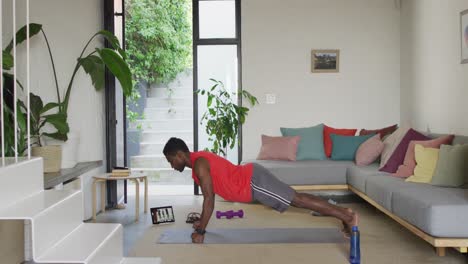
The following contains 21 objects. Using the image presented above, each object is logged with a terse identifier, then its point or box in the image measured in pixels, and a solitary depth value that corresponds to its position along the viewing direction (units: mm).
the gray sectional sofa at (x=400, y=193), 3346
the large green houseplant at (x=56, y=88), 3826
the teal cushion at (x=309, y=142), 6316
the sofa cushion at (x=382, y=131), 6332
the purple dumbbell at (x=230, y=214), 5199
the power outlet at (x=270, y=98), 6828
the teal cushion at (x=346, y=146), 6188
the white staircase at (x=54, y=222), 2127
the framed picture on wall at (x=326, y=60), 6805
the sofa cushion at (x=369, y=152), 5789
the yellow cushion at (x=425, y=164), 4391
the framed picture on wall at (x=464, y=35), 4840
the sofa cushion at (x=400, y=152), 5062
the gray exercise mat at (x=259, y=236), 4207
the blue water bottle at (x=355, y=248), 3531
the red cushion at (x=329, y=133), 6457
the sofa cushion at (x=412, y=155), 4688
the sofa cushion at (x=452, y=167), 4059
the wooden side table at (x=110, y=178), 5178
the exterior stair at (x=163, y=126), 8555
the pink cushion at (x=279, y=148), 6301
